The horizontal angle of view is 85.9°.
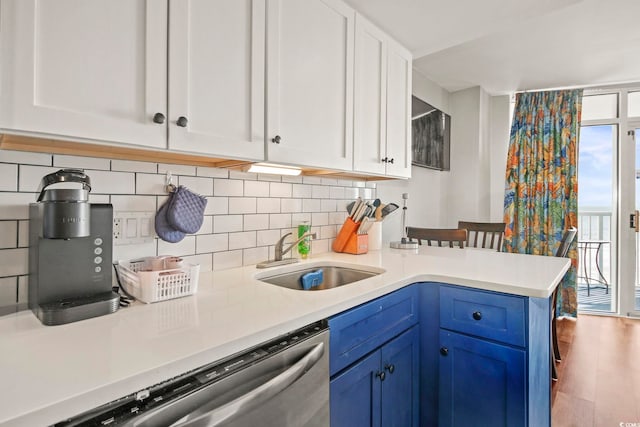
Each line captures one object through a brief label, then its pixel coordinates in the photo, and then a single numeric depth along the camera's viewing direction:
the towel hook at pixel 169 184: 1.37
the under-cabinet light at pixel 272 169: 1.48
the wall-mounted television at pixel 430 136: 3.25
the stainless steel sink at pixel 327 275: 1.62
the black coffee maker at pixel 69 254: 0.86
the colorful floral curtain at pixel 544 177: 3.71
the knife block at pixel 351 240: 2.03
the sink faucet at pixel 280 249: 1.74
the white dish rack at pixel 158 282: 1.05
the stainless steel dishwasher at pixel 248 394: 0.66
